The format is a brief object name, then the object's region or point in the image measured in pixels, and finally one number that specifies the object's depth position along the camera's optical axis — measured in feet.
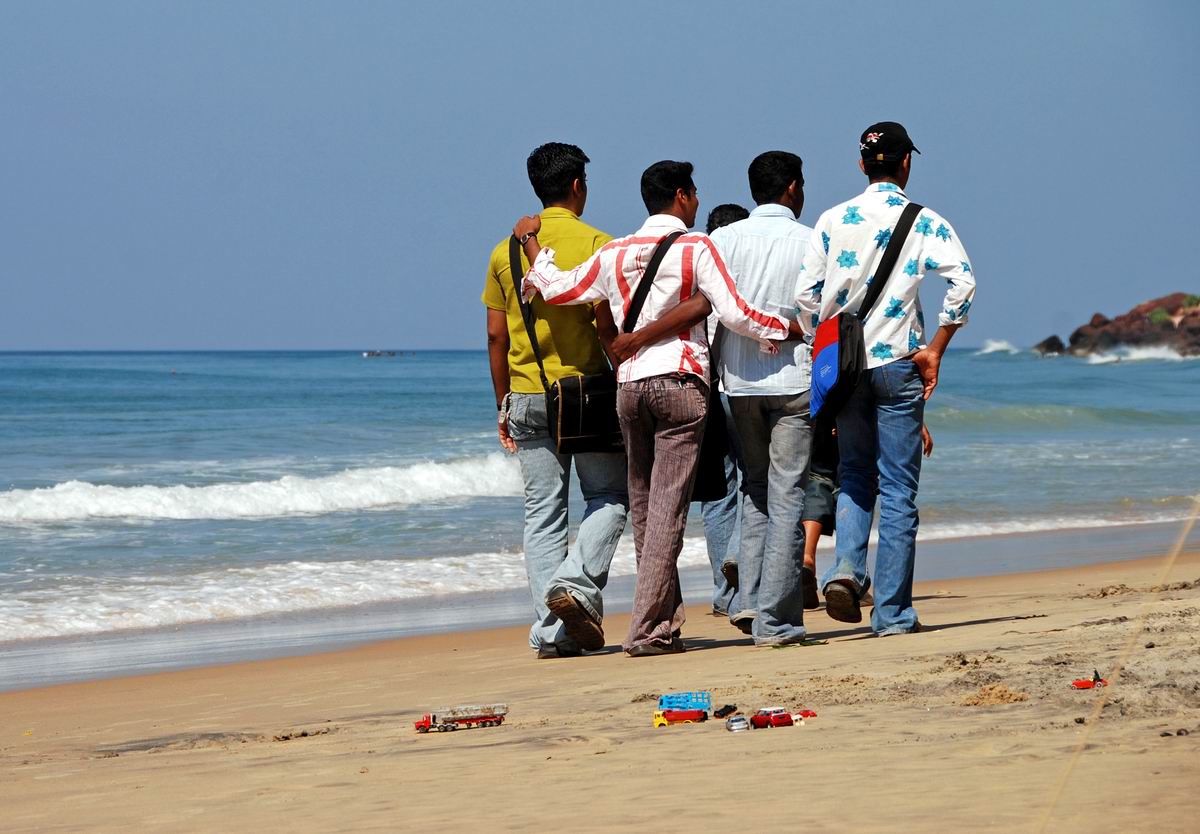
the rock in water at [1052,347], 613.11
